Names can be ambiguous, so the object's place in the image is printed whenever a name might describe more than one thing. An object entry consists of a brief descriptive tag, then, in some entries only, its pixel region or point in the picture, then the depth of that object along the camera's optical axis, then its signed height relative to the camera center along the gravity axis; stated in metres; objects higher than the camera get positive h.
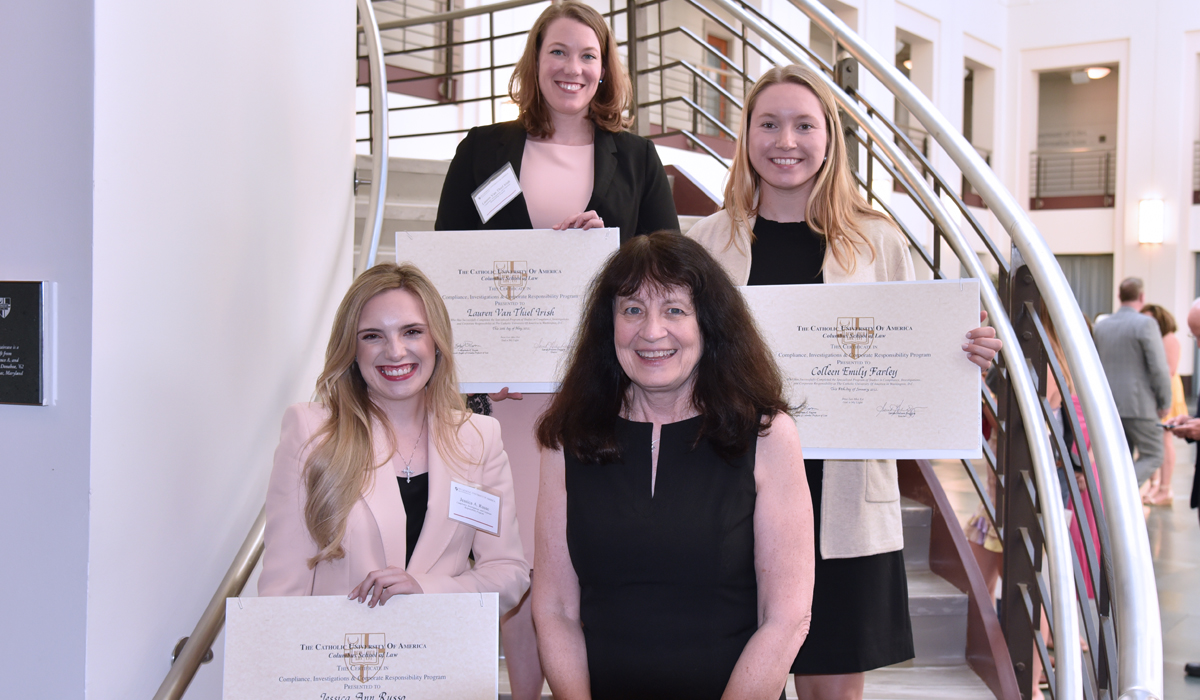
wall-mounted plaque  1.55 -0.03
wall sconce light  12.34 +1.66
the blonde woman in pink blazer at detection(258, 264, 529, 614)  1.67 -0.26
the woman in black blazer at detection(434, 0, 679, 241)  2.08 +0.48
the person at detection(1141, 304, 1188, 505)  6.91 -0.53
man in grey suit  5.43 -0.23
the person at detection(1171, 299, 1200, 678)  3.34 -0.32
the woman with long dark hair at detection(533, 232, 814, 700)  1.44 -0.27
